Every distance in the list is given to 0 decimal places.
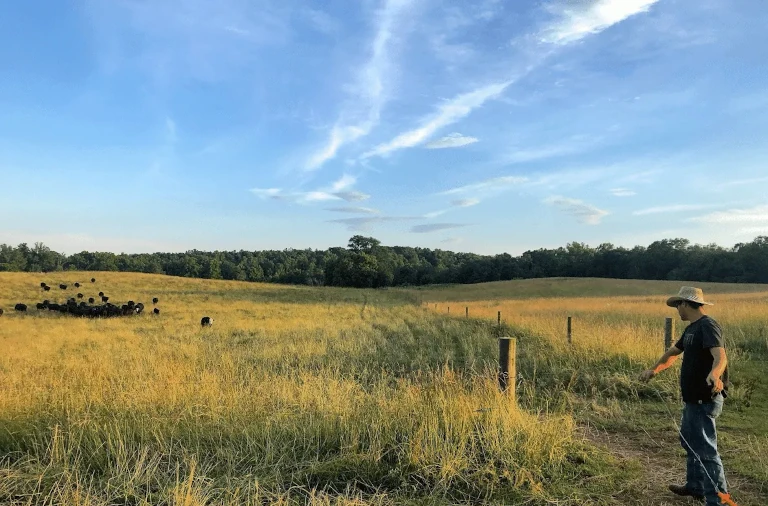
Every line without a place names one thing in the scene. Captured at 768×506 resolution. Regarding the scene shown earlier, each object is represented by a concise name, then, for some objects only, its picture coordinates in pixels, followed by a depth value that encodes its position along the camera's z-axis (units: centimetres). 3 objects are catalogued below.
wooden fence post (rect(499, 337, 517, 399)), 563
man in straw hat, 404
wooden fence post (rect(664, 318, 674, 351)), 998
